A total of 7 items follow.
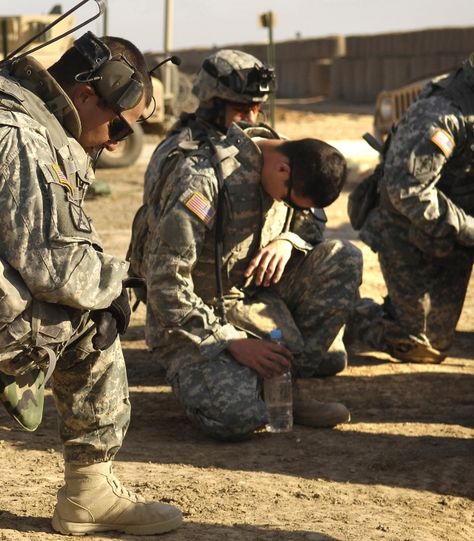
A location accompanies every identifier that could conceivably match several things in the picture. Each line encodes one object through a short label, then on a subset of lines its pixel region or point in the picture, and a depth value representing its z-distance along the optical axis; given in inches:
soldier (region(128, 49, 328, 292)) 319.9
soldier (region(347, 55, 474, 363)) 339.8
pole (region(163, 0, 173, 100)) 1082.4
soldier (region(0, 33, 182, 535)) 178.8
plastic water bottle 292.3
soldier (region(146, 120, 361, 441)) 285.8
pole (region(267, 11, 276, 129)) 853.4
